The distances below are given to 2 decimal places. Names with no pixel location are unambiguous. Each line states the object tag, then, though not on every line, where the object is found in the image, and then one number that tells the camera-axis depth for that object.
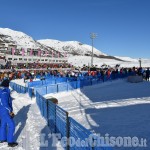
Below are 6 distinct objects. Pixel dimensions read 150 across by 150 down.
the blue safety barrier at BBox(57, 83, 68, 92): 22.23
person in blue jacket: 6.80
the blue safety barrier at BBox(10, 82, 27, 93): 22.10
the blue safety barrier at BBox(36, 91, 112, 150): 4.97
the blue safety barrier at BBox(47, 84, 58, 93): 21.32
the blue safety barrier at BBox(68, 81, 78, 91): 23.28
